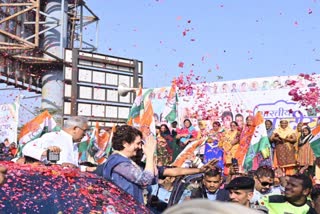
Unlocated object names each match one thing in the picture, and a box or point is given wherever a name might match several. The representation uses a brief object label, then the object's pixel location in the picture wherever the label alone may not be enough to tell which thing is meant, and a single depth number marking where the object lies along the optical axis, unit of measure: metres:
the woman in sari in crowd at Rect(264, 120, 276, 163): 11.46
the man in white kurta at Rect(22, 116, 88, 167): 5.59
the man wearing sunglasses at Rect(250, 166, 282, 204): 6.52
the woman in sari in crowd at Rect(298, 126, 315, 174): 10.38
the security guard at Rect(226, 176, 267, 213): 4.45
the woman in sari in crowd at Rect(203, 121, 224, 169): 10.70
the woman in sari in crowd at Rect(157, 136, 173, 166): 10.70
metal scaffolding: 18.33
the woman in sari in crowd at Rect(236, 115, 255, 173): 10.61
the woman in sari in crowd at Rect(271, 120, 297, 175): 10.53
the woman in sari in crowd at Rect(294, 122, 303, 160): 10.61
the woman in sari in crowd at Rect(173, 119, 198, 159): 11.29
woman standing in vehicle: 4.47
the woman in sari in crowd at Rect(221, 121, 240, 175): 10.66
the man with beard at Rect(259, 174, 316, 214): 4.94
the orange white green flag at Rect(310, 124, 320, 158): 10.28
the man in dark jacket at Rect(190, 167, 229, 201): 5.61
